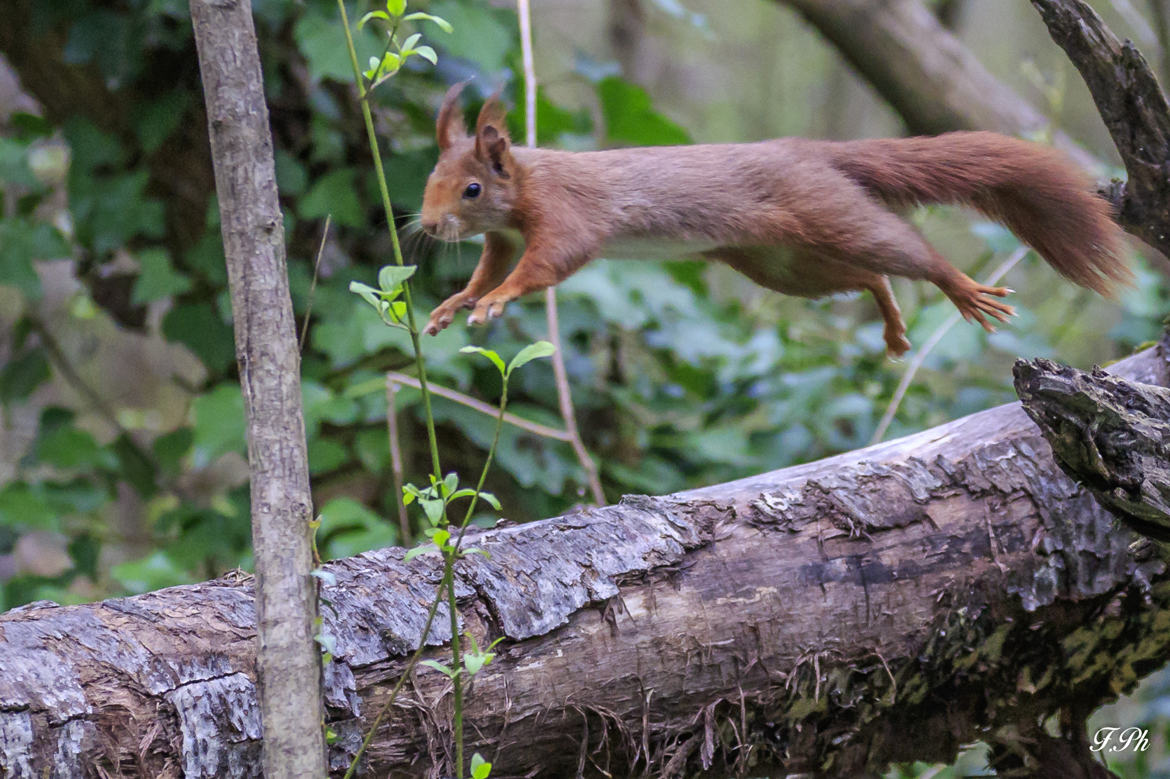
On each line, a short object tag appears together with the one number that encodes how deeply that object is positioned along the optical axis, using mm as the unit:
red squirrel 7047
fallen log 6951
